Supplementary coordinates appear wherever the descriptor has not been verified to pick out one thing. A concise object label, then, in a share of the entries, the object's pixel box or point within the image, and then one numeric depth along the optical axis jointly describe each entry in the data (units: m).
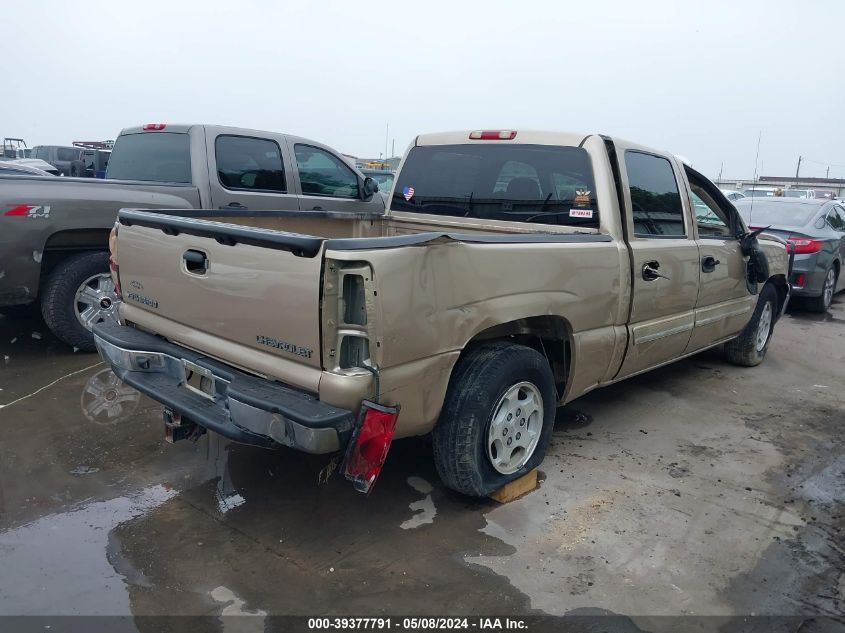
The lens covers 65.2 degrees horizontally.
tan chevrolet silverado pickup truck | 2.62
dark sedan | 8.54
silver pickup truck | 5.10
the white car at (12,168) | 10.00
